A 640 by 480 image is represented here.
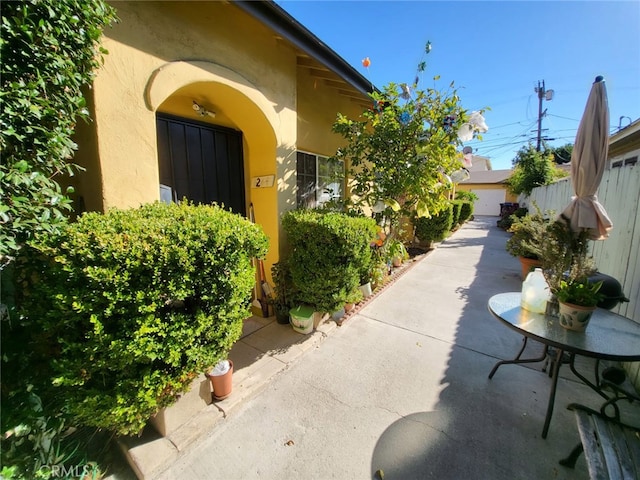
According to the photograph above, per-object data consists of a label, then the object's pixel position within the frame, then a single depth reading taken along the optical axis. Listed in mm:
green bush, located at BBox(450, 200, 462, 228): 14095
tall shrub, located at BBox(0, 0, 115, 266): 1505
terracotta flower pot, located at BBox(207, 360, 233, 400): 2703
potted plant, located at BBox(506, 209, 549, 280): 5316
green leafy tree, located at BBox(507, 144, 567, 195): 15156
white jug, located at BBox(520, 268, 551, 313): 2779
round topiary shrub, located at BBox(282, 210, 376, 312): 3705
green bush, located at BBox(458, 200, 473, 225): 16889
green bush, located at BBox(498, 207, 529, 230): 15577
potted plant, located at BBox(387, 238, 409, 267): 5574
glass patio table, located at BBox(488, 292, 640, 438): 2119
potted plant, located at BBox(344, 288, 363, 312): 4102
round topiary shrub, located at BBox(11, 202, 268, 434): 1693
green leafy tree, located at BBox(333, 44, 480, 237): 4625
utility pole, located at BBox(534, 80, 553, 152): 24109
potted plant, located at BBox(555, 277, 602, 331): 2316
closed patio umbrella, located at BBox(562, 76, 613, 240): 2893
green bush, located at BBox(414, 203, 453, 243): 9969
